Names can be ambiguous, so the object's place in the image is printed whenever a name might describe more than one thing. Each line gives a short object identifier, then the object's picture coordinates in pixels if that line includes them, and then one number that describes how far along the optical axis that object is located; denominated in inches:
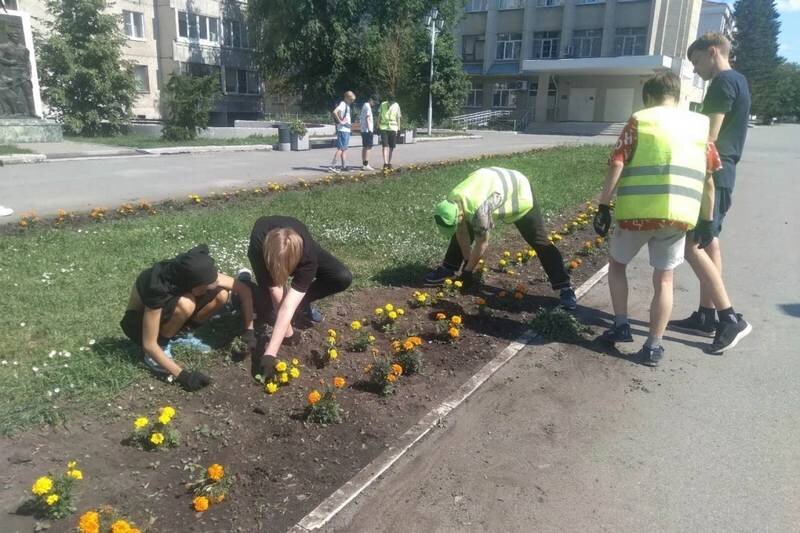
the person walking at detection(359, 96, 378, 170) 570.6
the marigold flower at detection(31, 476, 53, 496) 96.7
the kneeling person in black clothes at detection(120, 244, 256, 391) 139.1
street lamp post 1316.4
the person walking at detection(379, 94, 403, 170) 555.5
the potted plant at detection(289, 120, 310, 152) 800.3
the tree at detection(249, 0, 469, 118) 1421.0
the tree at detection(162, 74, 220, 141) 874.1
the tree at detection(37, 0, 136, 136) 983.6
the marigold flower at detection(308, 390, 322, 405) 129.7
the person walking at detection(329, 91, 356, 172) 557.2
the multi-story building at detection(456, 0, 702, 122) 1724.9
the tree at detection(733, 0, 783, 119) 3147.1
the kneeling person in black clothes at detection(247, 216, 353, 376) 145.9
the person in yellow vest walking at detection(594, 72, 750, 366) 153.0
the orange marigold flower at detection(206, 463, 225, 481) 104.9
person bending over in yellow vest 181.8
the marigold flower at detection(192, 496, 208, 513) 102.0
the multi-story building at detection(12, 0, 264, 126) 1504.7
